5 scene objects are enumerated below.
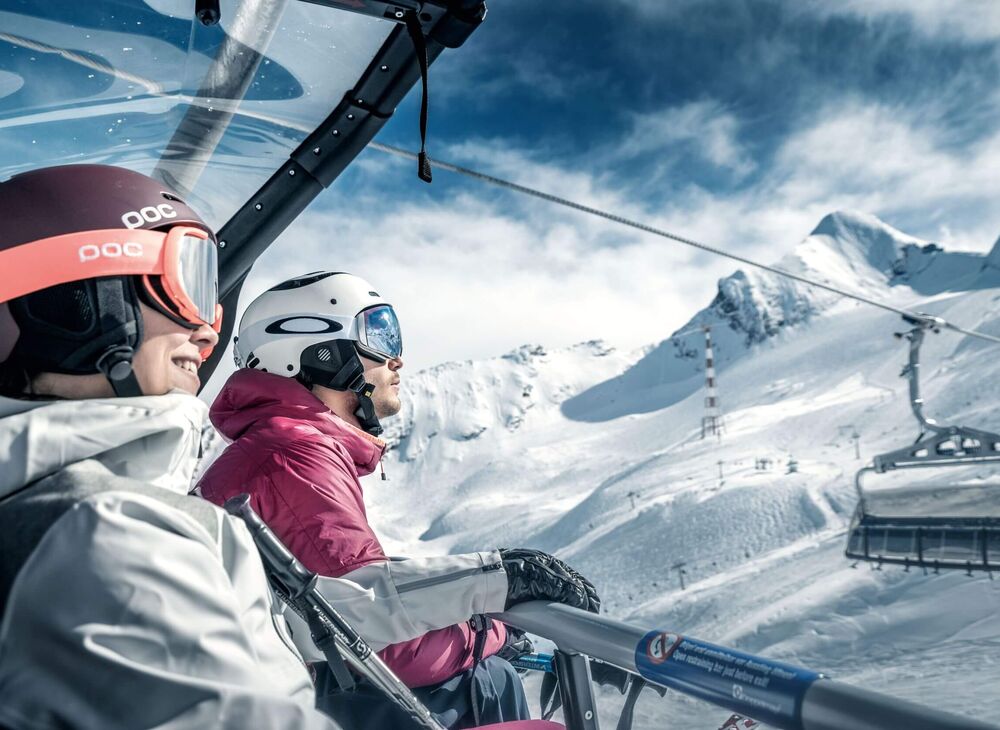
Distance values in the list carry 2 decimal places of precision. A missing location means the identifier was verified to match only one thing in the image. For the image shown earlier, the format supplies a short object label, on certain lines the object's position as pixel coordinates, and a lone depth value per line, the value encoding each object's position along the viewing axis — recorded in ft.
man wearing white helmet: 7.22
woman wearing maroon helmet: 3.05
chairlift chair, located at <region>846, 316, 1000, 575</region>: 33.14
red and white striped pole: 246.78
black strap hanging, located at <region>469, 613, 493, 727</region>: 7.98
